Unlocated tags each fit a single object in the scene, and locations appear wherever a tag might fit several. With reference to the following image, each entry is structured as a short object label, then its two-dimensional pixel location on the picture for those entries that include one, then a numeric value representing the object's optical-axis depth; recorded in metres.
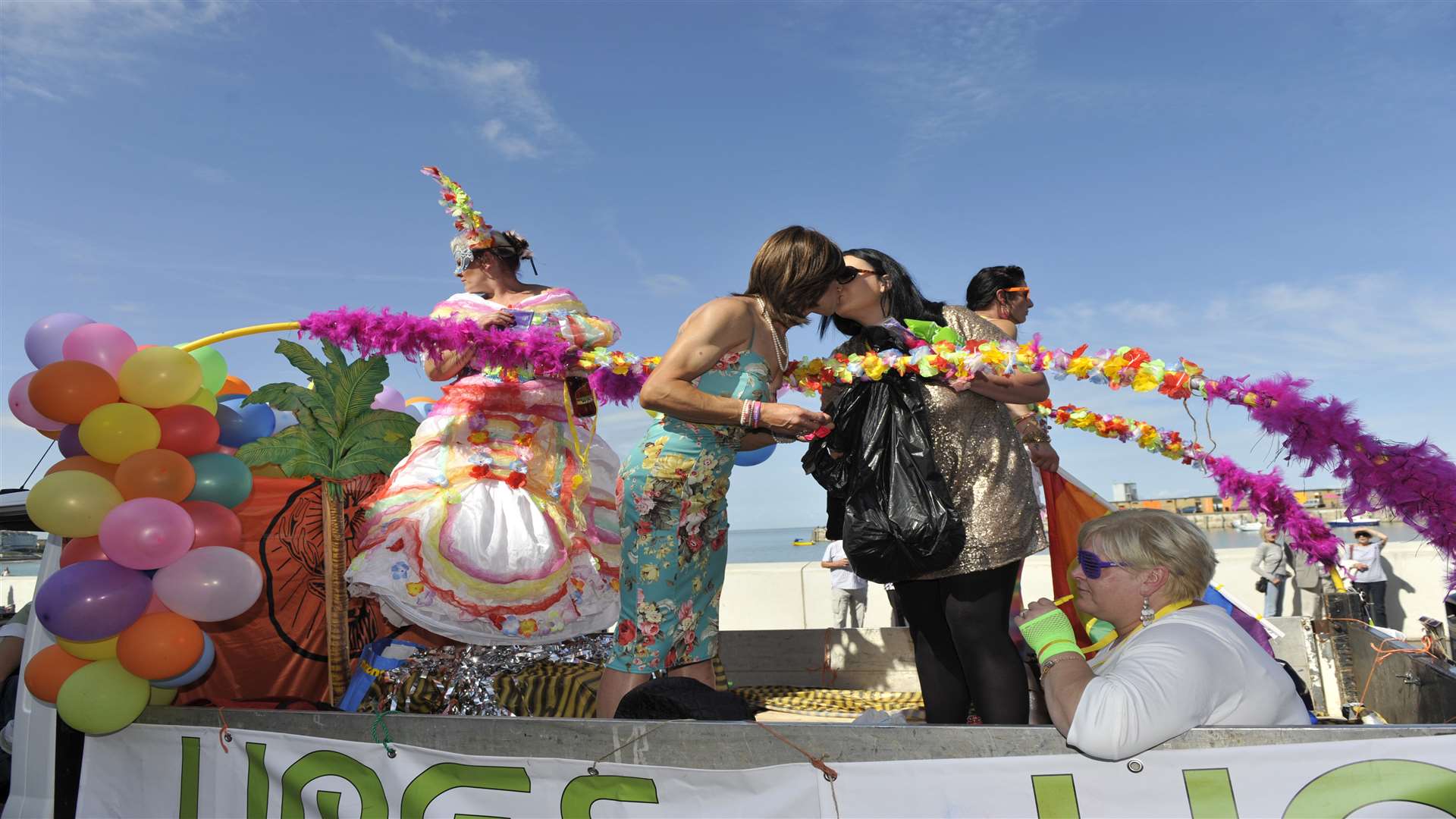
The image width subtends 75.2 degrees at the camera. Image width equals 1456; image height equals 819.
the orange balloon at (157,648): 3.12
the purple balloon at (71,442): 3.39
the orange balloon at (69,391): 3.18
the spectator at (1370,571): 9.18
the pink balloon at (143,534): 3.07
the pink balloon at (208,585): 3.18
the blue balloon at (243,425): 3.71
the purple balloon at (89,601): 3.02
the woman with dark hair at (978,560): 2.62
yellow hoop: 3.68
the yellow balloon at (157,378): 3.31
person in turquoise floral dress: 2.92
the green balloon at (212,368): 3.78
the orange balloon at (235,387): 4.49
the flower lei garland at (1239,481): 4.21
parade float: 1.95
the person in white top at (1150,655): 1.83
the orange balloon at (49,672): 3.16
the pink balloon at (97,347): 3.33
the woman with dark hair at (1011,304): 3.70
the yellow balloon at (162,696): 3.33
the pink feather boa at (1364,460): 2.57
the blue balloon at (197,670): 3.23
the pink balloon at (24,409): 3.49
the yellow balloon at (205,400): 3.51
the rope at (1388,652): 3.17
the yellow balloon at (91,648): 3.15
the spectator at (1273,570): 9.03
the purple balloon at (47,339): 3.43
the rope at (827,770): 2.05
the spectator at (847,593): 9.05
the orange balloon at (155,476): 3.20
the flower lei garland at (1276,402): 2.59
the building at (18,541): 4.95
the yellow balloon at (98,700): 3.09
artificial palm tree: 3.57
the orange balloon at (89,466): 3.28
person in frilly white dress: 3.64
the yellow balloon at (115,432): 3.21
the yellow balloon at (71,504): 3.12
